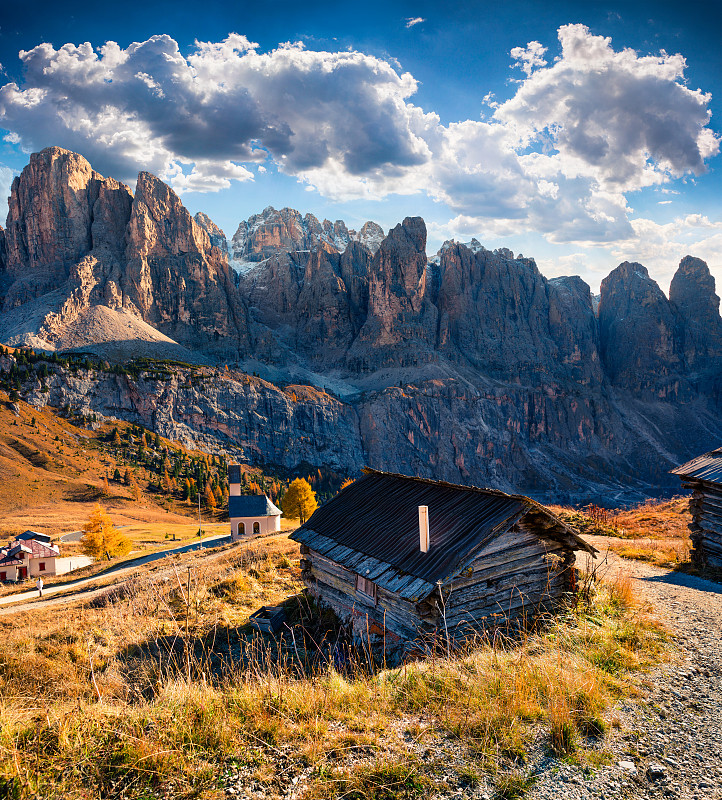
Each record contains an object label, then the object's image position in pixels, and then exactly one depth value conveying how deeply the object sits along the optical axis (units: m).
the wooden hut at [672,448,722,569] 16.23
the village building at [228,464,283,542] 54.88
